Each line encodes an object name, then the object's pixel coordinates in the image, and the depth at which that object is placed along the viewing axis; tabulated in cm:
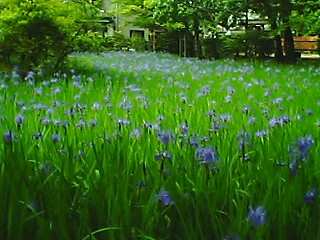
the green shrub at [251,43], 1623
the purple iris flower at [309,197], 170
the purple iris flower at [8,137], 208
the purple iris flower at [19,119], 275
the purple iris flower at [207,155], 199
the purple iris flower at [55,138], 242
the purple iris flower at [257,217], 137
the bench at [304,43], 2416
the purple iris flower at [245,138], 266
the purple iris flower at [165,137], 236
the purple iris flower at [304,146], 207
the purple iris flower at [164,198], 165
